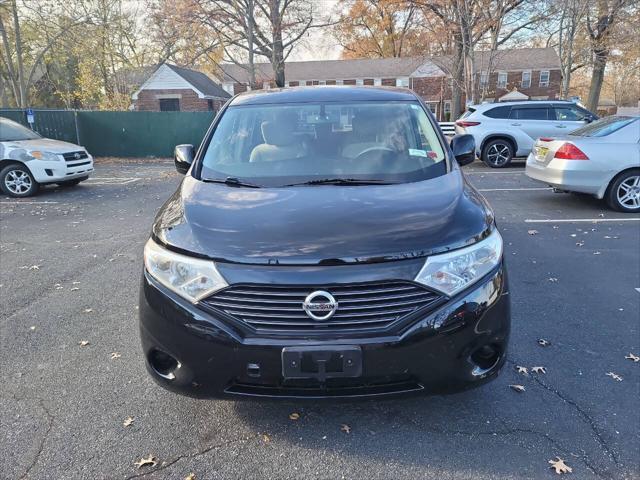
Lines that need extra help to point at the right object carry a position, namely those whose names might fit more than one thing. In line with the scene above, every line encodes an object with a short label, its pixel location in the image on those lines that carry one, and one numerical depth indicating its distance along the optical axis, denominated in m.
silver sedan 7.28
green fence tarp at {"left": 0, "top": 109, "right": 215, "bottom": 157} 18.33
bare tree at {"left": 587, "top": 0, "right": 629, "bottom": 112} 21.45
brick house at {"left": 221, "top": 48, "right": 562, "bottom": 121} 47.47
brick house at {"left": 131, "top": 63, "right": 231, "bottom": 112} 35.62
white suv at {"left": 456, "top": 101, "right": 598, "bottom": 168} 13.34
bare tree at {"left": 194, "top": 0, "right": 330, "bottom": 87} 24.91
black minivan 2.05
